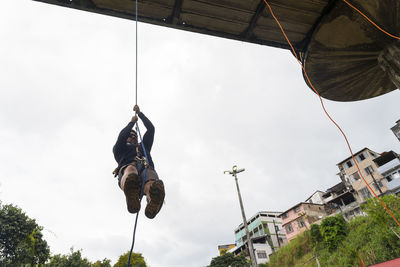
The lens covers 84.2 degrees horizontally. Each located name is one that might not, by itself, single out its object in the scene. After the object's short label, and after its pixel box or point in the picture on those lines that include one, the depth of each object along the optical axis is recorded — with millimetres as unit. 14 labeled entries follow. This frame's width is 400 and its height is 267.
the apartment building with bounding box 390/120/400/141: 33725
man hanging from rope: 3684
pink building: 38844
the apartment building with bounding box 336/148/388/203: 34812
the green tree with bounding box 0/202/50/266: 21003
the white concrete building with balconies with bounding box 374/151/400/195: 31498
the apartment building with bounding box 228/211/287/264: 43469
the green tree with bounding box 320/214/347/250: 23016
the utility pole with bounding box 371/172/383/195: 33469
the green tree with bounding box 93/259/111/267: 28672
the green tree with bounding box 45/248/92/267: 22094
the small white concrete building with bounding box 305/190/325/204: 47419
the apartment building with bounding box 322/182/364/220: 36650
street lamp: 12242
